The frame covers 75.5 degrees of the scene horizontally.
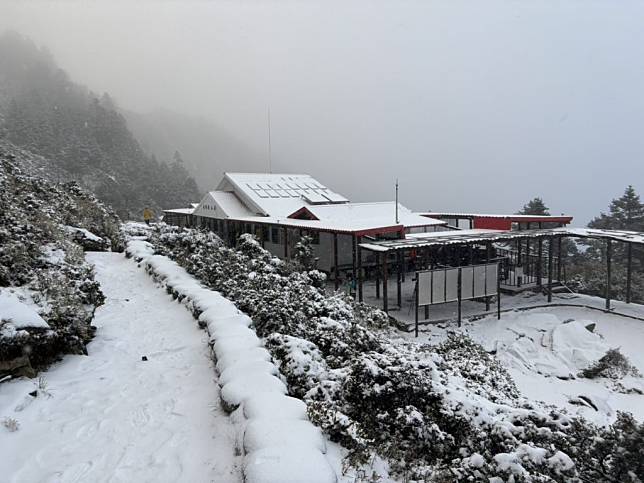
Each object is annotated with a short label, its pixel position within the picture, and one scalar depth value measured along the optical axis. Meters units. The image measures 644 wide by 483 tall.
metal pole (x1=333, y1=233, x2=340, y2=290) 17.00
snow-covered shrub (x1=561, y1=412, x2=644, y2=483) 4.11
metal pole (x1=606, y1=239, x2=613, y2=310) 17.01
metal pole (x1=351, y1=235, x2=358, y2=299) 16.53
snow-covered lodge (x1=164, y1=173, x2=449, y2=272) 19.22
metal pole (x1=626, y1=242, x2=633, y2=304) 17.59
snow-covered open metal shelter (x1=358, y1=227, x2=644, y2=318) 15.46
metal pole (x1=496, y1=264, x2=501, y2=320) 16.94
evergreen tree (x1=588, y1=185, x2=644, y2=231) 33.22
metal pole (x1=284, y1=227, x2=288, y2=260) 19.73
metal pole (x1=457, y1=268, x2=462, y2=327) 15.89
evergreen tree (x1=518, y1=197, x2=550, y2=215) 37.55
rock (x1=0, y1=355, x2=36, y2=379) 5.53
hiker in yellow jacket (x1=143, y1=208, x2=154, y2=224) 32.75
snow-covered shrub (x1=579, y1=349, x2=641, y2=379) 12.68
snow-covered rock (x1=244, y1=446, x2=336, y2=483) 3.55
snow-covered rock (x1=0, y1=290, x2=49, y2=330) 5.61
